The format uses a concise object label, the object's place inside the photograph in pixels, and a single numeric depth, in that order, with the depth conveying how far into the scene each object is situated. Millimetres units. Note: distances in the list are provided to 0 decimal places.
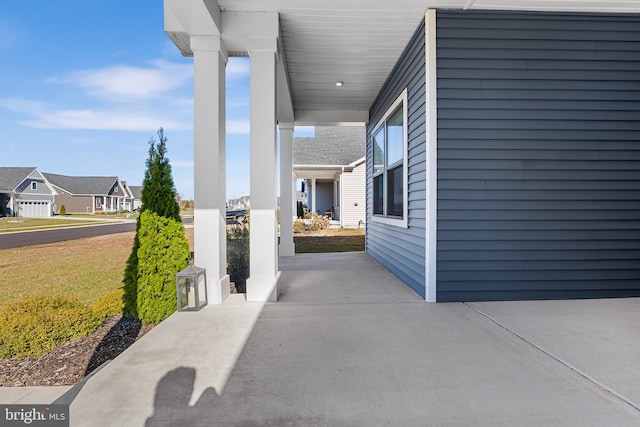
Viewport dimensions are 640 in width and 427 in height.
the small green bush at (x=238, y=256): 4488
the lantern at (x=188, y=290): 2922
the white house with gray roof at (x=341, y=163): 13297
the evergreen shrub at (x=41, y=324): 2711
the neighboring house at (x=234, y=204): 21500
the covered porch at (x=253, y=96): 3168
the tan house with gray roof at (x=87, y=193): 32156
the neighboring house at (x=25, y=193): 23938
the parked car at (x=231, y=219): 9203
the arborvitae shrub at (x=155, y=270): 3184
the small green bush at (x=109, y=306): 3494
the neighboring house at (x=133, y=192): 42162
